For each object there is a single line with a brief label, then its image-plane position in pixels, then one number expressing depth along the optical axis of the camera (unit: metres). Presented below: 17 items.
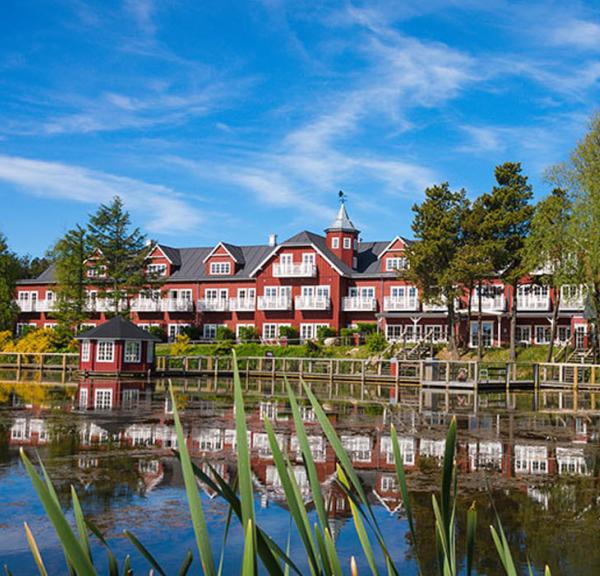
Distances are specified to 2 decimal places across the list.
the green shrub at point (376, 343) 52.06
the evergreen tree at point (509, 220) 48.28
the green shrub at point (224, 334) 61.19
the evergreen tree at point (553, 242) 42.84
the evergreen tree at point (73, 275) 61.59
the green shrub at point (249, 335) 60.47
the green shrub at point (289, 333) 59.31
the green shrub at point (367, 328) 57.62
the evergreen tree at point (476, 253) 47.91
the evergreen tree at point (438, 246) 50.06
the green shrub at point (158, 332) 63.26
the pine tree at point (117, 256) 61.25
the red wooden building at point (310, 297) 56.28
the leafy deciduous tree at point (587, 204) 40.72
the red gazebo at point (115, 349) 43.69
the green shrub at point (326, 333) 58.25
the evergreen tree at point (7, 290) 64.25
